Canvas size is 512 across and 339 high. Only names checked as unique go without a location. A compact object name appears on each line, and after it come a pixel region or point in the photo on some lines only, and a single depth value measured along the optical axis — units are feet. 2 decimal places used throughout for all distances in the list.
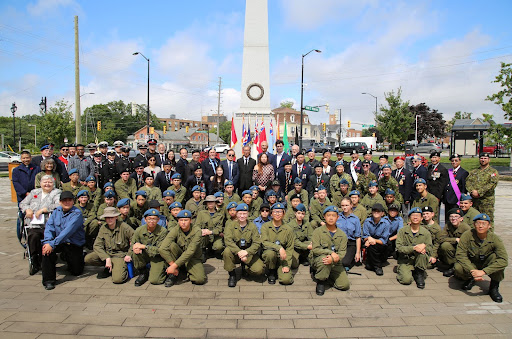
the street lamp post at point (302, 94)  97.44
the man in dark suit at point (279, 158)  28.56
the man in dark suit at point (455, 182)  24.02
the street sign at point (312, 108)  99.07
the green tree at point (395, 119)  93.91
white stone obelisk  60.13
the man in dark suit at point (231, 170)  27.91
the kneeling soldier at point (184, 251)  17.29
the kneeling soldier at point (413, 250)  17.53
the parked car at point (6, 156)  98.53
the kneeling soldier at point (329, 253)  16.52
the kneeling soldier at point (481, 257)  15.71
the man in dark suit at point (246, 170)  28.07
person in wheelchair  18.28
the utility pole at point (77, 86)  57.11
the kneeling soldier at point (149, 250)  17.48
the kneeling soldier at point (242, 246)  17.65
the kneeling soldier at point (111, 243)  18.31
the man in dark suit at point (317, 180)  25.70
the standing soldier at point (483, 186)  22.49
